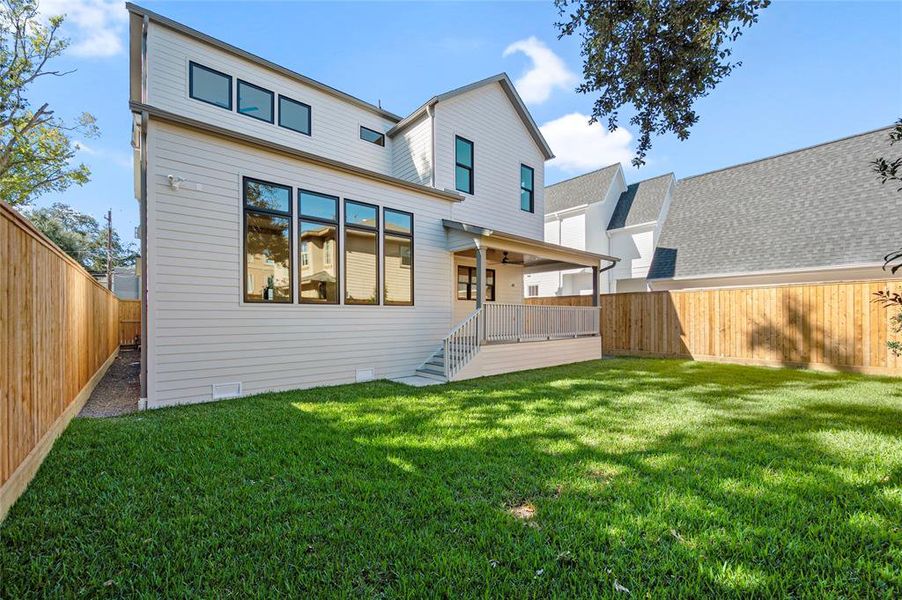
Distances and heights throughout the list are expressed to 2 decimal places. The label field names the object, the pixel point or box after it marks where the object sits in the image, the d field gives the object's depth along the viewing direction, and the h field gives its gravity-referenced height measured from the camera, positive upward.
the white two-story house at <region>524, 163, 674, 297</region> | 18.66 +3.76
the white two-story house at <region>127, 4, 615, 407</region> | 6.06 +1.33
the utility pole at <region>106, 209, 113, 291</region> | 26.79 +5.48
